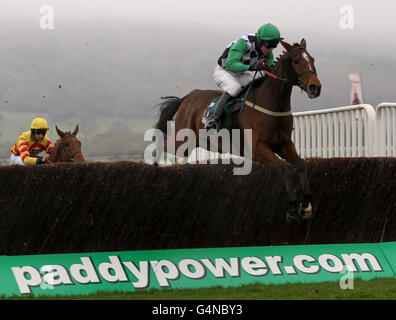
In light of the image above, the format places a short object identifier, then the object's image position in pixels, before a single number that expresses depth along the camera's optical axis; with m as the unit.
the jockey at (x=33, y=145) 17.45
